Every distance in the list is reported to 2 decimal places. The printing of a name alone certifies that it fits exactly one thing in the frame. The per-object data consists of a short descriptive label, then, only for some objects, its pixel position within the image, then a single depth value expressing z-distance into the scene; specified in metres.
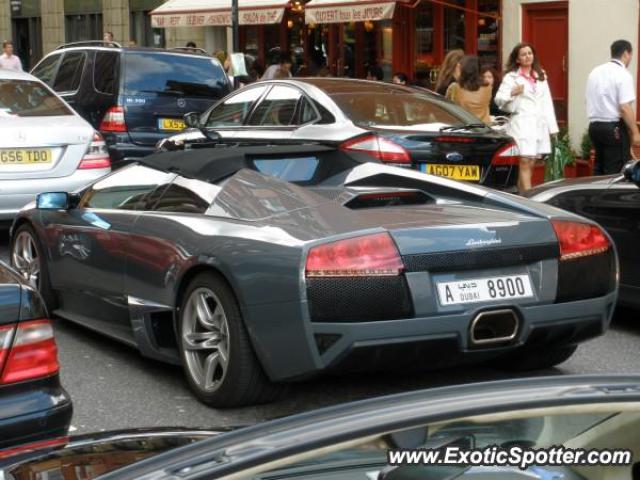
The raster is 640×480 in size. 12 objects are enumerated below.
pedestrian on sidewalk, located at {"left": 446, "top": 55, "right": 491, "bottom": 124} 12.80
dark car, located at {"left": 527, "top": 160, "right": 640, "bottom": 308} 7.44
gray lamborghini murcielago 5.21
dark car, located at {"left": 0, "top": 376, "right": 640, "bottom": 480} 2.14
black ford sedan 9.40
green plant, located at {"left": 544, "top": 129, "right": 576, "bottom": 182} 15.08
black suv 13.60
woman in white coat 12.38
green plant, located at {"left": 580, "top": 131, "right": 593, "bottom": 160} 15.68
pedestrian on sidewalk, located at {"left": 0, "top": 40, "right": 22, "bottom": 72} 25.53
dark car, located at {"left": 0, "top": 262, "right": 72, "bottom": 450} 4.24
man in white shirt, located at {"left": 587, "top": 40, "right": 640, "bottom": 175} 12.30
